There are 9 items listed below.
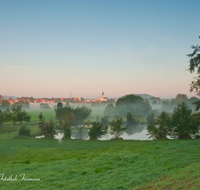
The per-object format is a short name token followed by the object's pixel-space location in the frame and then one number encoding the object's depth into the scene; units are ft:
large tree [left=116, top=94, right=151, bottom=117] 290.76
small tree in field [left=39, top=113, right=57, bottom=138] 134.21
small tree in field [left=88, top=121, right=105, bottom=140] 125.80
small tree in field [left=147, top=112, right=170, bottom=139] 110.11
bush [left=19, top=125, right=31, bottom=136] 135.95
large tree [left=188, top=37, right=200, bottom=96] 58.90
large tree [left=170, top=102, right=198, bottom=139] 102.94
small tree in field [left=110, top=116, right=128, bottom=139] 122.24
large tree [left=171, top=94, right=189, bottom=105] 474.57
